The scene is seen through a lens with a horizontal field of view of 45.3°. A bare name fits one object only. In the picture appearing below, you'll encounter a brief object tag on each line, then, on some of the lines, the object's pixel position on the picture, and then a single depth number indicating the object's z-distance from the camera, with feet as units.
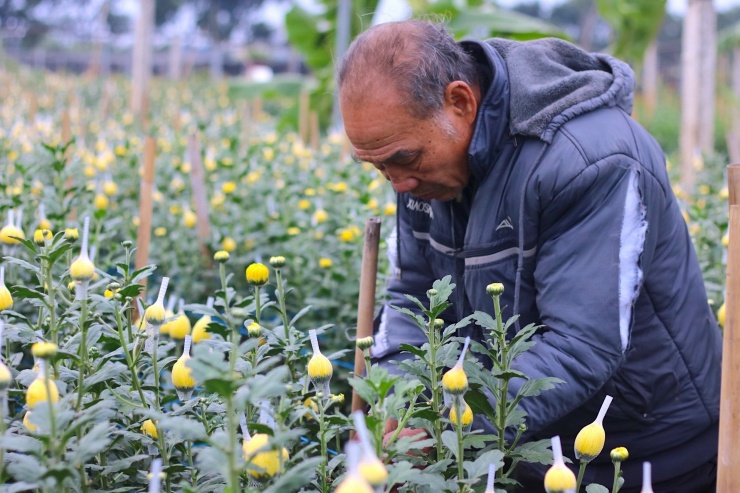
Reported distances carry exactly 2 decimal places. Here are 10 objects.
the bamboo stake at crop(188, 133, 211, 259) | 10.57
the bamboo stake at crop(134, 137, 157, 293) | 8.63
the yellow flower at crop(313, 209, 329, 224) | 9.61
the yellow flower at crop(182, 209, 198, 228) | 10.56
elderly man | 5.00
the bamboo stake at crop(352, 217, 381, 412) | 6.13
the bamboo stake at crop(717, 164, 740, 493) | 4.19
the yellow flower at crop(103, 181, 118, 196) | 10.42
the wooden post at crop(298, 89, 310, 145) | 21.25
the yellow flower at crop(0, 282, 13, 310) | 4.47
